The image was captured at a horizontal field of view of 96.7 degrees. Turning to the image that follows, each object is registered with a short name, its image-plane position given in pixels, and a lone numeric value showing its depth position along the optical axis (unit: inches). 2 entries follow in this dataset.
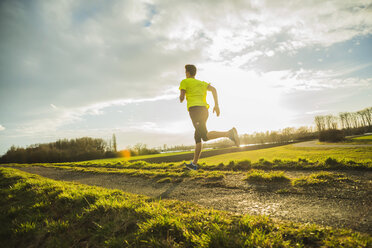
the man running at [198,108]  206.4
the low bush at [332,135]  933.9
